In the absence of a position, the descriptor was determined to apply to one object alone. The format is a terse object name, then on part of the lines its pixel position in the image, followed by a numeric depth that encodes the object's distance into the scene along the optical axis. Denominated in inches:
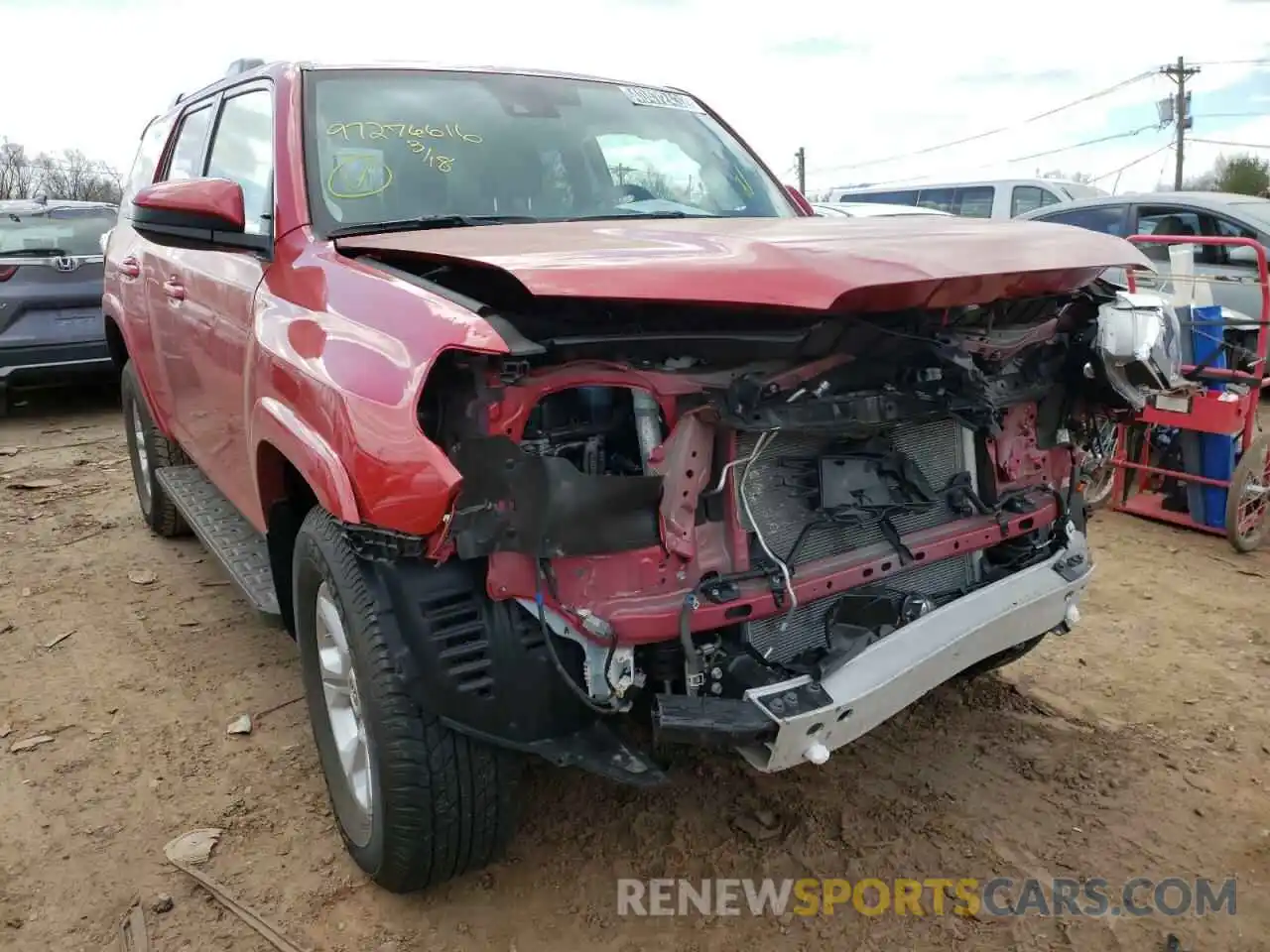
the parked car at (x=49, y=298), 310.5
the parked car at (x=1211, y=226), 313.7
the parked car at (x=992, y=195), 544.7
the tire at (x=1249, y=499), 194.5
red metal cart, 195.2
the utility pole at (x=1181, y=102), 1269.7
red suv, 79.8
